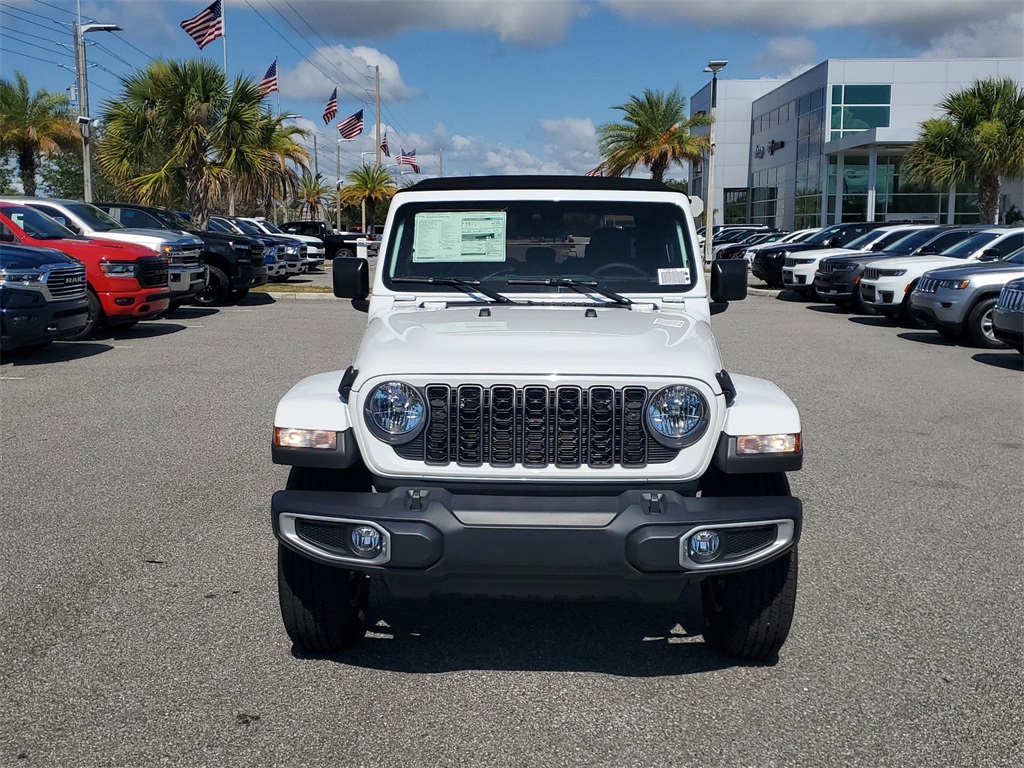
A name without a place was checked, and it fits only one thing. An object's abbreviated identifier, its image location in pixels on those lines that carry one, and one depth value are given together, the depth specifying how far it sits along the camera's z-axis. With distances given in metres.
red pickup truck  13.60
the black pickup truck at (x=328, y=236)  36.78
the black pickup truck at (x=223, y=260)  19.05
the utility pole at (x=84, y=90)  22.45
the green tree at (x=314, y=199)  68.62
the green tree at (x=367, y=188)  64.69
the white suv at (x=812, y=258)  21.52
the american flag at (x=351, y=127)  40.63
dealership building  43.94
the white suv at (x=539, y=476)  3.38
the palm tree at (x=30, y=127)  35.59
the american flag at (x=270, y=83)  25.86
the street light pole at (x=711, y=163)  30.66
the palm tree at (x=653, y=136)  40.66
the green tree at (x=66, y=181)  47.75
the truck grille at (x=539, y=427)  3.56
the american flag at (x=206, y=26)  26.41
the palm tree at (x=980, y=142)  31.00
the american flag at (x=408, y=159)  49.04
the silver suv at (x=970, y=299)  14.07
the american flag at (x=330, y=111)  41.34
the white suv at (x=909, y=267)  16.50
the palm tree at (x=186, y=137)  23.81
